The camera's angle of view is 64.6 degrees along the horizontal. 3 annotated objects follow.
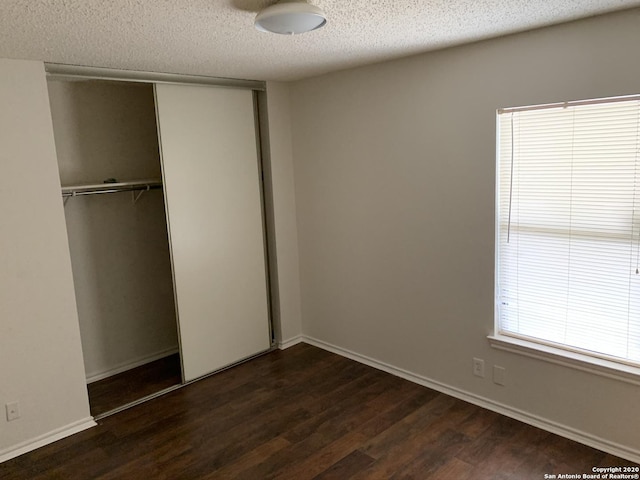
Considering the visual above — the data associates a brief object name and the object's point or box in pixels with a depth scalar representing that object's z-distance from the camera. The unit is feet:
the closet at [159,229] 12.33
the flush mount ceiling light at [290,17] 6.66
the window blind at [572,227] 8.64
